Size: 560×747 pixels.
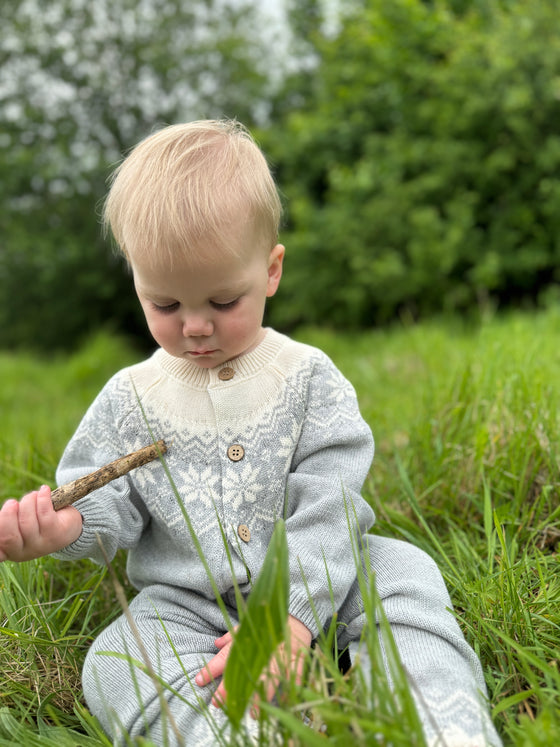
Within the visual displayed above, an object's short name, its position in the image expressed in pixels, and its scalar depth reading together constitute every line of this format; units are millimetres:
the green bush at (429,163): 5562
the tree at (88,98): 10812
